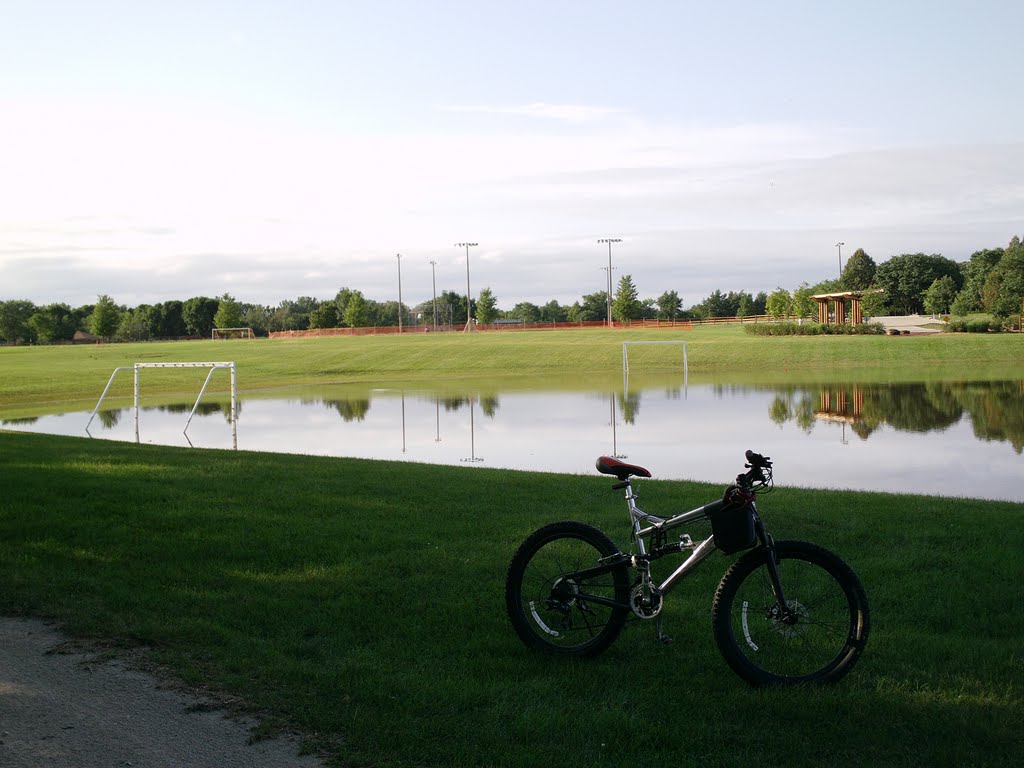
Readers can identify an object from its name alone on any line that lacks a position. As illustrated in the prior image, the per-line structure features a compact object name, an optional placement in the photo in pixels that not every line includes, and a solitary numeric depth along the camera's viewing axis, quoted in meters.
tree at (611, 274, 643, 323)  110.06
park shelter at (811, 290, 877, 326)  71.00
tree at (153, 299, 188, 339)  158.62
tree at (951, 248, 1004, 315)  100.56
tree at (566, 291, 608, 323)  153.75
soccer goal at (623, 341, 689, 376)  53.43
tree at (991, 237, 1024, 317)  80.50
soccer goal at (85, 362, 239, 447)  22.47
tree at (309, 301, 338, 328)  135.75
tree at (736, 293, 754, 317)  146.39
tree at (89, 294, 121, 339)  130.12
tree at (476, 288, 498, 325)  136.25
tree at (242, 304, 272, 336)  164.05
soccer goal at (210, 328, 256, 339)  130.25
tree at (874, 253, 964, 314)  131.12
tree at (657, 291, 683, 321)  150.88
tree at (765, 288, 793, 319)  101.94
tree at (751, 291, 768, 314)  152.12
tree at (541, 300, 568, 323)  179.75
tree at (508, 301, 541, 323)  181.12
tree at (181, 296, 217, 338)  153.62
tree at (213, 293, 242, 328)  135.25
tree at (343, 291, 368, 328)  121.25
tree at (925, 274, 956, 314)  113.94
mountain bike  5.03
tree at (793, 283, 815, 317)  91.94
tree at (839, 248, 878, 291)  142.88
